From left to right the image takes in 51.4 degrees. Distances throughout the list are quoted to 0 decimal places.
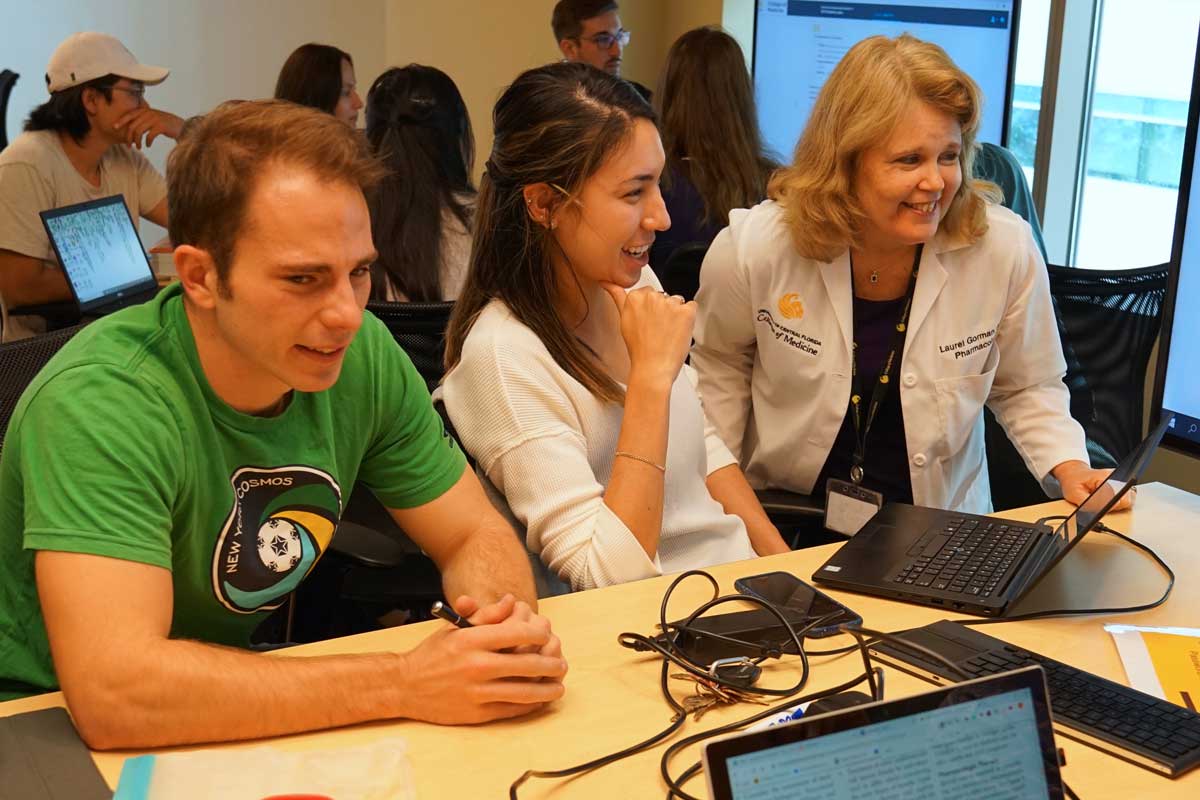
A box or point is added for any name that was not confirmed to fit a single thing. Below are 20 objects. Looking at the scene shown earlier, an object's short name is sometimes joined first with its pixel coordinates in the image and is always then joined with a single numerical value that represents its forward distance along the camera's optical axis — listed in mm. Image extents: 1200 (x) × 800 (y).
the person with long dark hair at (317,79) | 3969
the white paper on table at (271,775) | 1127
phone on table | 1510
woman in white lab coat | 2156
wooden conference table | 1188
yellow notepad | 1382
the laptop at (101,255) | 3402
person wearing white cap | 3529
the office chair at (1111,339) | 2660
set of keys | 1327
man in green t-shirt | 1215
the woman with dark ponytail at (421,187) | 2865
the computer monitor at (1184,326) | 1697
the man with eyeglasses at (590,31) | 4750
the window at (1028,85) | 3846
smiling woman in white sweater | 1708
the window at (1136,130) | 3430
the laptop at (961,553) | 1586
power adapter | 1426
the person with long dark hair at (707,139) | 3428
